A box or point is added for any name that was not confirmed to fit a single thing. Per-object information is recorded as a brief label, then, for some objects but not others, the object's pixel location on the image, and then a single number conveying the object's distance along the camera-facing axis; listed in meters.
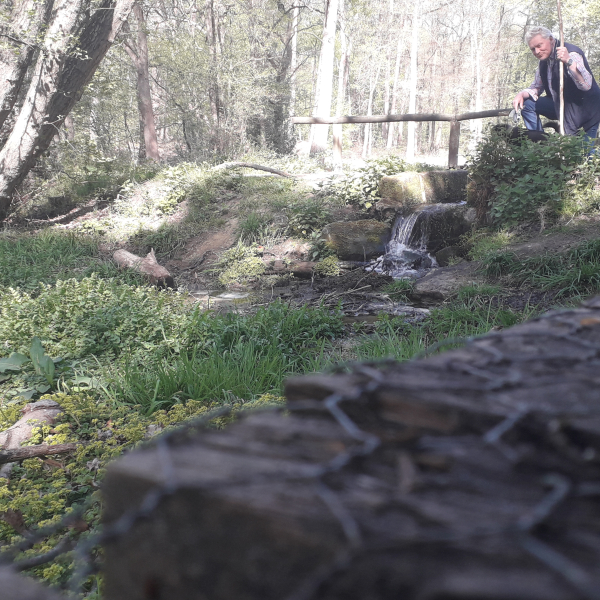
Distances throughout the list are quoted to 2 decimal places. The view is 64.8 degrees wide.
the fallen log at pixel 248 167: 11.70
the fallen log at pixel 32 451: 2.66
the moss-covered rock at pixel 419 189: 9.25
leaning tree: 8.55
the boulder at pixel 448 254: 7.77
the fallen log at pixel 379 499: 0.53
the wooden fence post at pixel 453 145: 10.50
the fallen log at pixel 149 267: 7.34
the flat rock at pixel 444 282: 6.25
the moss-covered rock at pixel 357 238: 8.45
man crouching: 6.86
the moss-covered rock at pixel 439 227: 8.40
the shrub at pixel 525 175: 6.82
